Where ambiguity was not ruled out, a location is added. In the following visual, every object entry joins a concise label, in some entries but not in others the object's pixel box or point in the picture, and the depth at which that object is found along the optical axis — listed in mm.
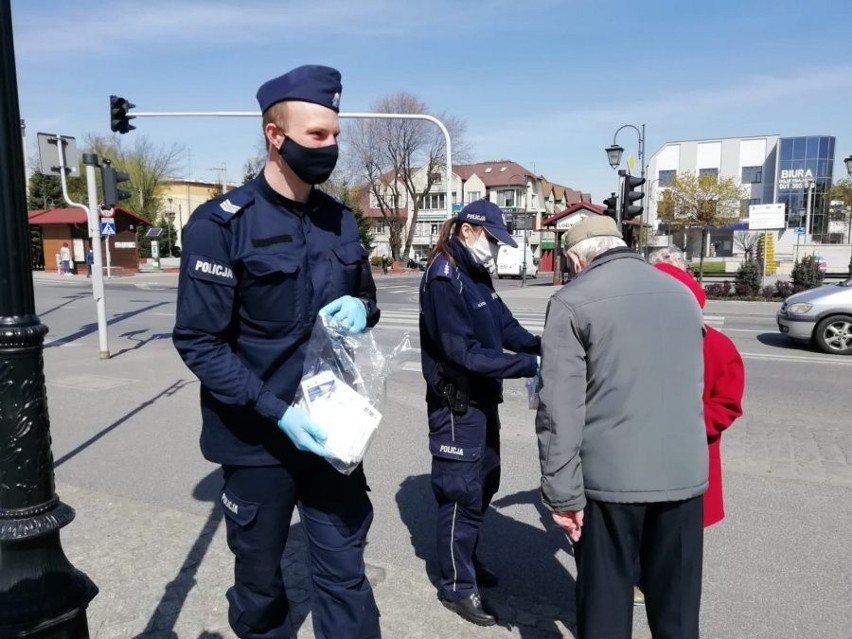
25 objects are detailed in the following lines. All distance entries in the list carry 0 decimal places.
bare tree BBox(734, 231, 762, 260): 56869
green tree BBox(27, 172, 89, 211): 52719
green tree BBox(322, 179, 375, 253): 54712
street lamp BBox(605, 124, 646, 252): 20609
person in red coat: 2777
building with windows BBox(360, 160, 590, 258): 74938
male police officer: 2115
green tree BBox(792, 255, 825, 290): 20844
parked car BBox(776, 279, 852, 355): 10883
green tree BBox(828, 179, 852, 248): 40959
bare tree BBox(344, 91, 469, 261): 55906
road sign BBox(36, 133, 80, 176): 10164
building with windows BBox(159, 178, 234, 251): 79500
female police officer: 3100
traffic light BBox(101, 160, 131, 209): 10703
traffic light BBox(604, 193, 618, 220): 17125
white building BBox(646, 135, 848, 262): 66062
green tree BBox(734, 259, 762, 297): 21452
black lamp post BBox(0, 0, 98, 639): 1761
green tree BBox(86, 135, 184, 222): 54625
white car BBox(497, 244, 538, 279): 47250
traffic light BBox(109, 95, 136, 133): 15695
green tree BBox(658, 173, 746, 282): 43000
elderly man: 2184
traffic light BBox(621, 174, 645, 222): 15766
